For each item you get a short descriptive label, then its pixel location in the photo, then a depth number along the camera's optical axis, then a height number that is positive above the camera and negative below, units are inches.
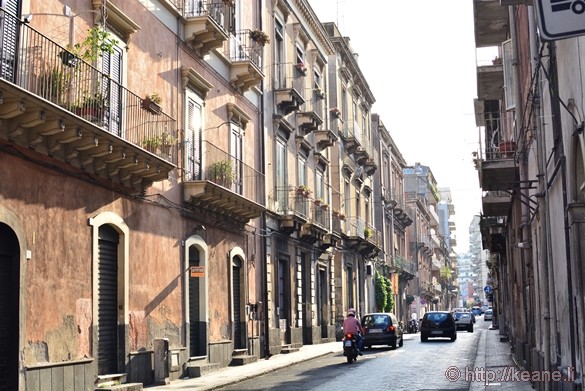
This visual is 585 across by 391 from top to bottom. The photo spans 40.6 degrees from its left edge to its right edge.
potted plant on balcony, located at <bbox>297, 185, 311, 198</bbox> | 1173.3 +147.9
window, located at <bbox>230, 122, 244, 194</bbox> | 874.1 +162.6
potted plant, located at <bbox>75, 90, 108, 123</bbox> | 540.1 +130.0
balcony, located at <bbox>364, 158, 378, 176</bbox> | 1850.4 +288.2
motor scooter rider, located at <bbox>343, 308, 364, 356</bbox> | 948.6 -46.6
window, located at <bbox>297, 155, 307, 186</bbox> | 1257.4 +192.6
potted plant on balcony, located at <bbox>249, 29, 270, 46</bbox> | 974.0 +312.3
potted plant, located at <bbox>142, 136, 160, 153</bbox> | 651.0 +124.7
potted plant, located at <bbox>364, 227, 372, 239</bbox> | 1715.1 +118.9
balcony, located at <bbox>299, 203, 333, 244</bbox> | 1213.1 +98.5
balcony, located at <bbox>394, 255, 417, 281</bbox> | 2336.4 +61.3
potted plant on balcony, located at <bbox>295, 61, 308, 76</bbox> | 1198.8 +336.8
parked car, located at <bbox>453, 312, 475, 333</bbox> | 2081.7 -92.8
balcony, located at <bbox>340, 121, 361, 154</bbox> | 1630.2 +309.0
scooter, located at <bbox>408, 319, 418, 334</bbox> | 2230.6 -111.9
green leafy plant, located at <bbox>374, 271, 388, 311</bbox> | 1929.1 -13.8
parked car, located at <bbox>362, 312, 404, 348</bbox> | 1199.6 -64.4
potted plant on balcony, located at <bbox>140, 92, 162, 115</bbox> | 653.3 +158.3
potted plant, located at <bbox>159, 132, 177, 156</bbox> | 676.1 +130.0
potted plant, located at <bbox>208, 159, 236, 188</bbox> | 818.2 +124.1
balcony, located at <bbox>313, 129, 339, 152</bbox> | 1380.4 +264.4
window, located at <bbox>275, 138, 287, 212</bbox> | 1128.8 +161.6
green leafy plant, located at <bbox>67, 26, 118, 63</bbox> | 547.8 +174.3
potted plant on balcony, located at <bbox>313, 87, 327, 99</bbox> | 1317.2 +329.2
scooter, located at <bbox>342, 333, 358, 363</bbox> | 917.8 -69.7
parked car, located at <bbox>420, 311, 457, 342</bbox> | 1427.2 -72.7
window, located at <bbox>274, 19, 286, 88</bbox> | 1155.9 +352.1
